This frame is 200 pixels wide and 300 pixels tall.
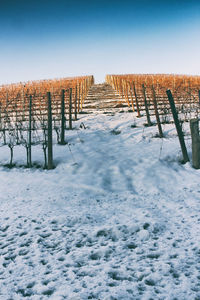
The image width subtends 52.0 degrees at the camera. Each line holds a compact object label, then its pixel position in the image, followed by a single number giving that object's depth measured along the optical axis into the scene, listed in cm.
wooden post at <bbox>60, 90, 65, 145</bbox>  771
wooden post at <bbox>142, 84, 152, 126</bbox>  980
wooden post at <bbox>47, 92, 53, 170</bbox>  636
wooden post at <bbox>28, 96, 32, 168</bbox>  652
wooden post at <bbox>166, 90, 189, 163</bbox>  586
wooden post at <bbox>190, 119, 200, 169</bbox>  548
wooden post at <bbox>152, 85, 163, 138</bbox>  823
